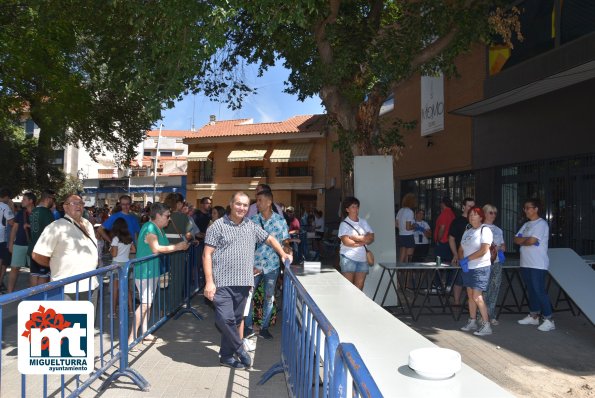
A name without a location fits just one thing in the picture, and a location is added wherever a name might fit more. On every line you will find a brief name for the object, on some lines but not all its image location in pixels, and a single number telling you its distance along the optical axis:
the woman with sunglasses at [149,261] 5.74
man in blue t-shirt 7.87
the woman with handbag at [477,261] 6.72
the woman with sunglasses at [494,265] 7.30
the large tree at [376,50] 8.85
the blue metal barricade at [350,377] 1.74
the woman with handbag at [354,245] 7.18
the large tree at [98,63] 7.64
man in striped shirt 5.23
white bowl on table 2.56
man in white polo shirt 5.33
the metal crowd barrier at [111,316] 3.83
